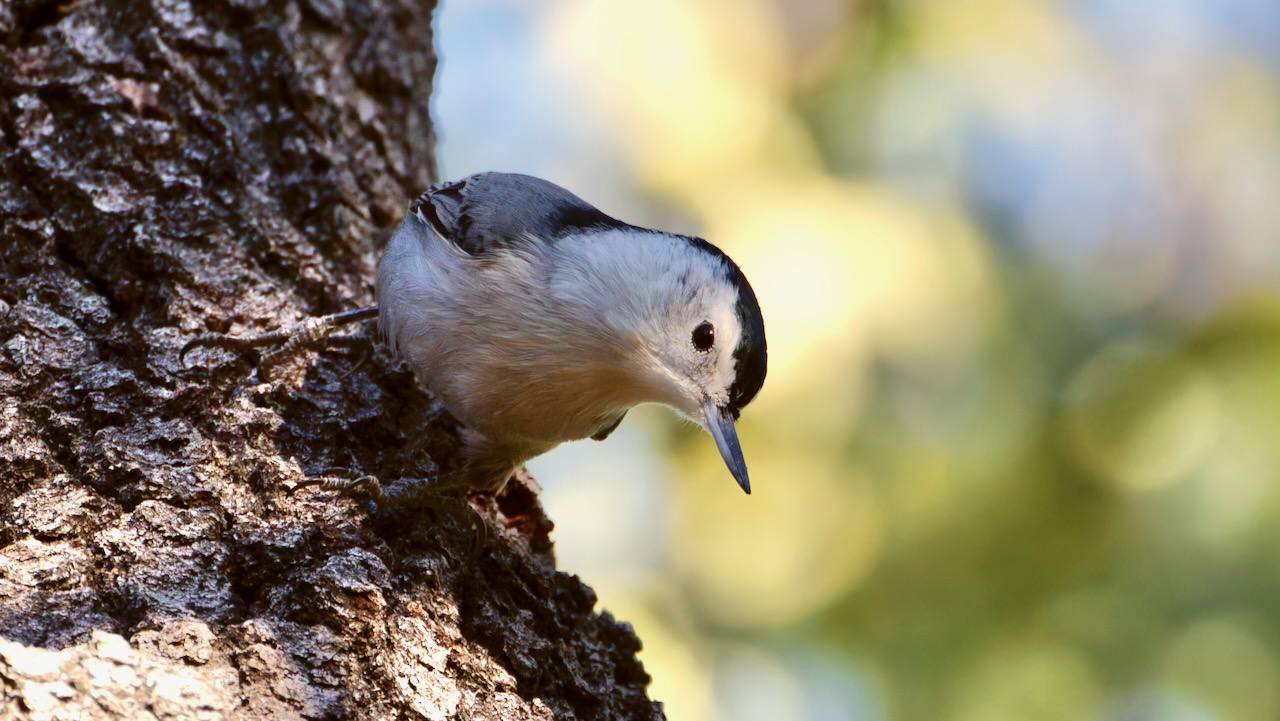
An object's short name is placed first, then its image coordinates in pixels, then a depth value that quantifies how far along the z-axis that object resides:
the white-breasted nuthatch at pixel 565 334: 3.75
